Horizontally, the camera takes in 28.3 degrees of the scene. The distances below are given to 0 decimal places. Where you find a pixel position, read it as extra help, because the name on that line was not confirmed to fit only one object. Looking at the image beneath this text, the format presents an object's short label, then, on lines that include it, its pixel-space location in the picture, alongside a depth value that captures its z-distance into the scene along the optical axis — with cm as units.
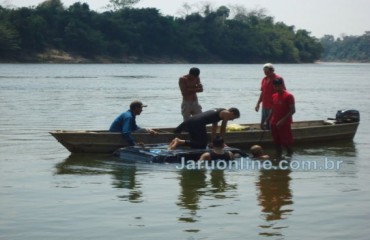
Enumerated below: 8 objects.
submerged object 1380
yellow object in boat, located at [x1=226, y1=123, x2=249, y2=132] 1671
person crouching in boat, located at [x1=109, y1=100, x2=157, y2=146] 1438
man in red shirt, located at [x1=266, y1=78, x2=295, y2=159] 1462
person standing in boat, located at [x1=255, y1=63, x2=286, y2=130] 1546
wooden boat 1497
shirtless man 1535
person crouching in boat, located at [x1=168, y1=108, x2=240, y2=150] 1367
